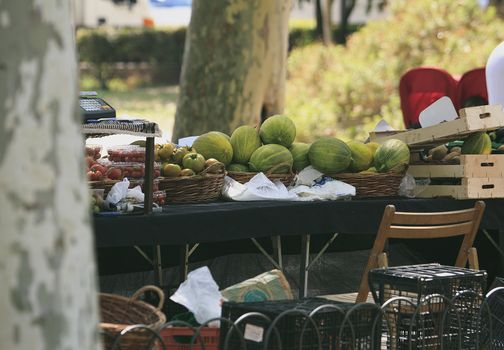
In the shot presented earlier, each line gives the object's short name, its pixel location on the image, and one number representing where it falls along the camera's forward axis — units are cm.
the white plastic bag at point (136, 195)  817
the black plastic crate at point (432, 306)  757
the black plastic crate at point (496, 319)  821
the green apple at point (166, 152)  888
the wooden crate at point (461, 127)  934
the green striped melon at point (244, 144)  943
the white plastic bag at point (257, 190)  889
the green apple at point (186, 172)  873
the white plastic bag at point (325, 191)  891
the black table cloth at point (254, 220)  781
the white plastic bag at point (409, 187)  954
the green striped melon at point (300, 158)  953
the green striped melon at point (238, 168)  937
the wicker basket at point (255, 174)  919
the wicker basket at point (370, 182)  928
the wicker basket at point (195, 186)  868
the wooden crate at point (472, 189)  937
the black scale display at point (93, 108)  824
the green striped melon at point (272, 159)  921
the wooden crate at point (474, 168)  942
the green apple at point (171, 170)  867
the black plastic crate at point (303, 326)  662
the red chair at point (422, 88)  1532
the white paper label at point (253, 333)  660
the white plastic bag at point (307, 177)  926
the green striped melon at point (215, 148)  925
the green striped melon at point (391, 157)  942
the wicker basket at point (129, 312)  670
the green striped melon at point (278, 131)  947
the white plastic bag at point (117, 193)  801
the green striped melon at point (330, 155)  925
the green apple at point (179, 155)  893
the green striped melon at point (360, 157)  948
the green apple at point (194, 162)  878
